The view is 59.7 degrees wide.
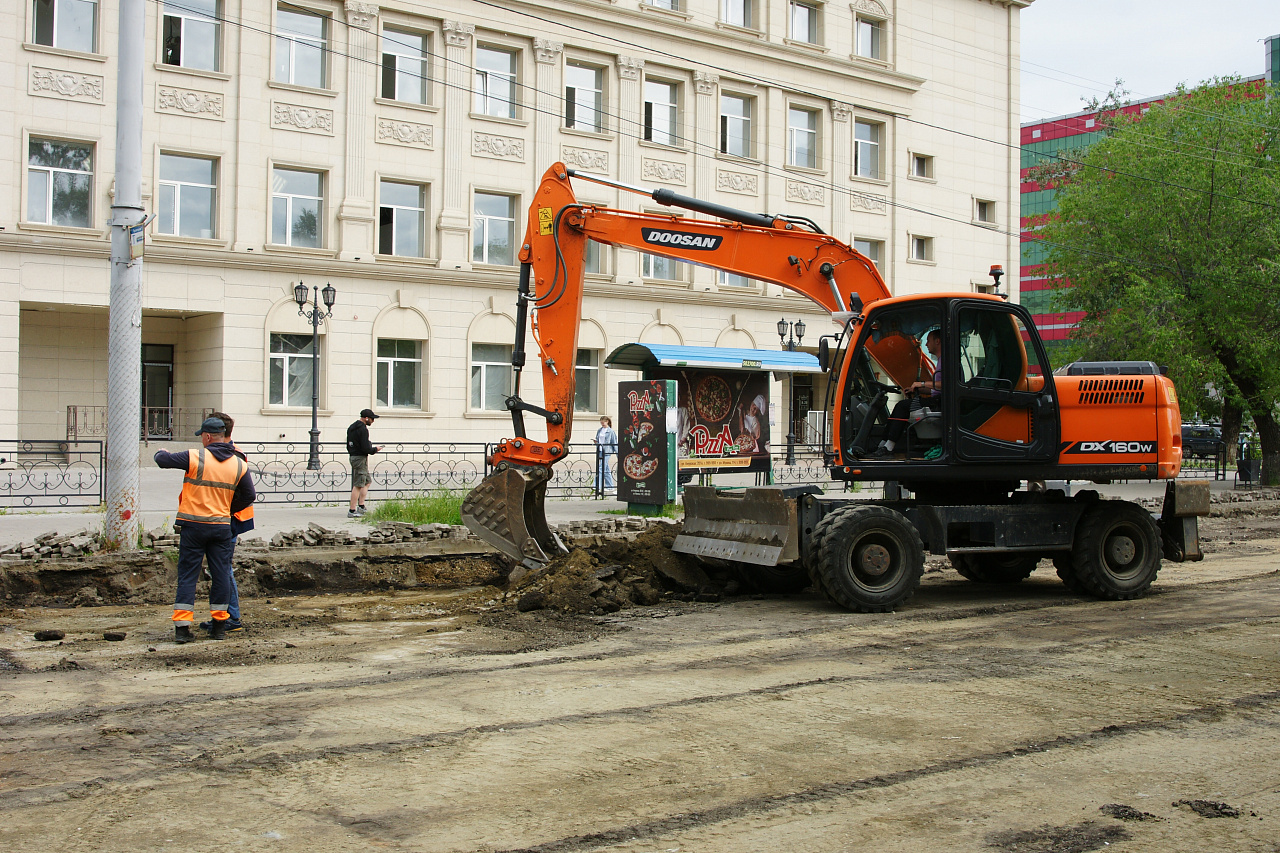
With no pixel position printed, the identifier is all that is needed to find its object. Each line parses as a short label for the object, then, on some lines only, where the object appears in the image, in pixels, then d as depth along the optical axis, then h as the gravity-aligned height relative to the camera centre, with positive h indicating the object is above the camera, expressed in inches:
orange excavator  407.8 +2.1
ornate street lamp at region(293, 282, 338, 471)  1116.5 +125.9
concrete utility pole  464.8 +50.1
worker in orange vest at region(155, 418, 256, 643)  347.3 -29.5
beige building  1120.2 +301.3
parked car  1773.7 +20.8
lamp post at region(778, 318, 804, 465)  1189.7 +114.1
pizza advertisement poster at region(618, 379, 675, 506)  752.3 -3.8
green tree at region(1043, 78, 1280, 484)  1071.0 +201.7
